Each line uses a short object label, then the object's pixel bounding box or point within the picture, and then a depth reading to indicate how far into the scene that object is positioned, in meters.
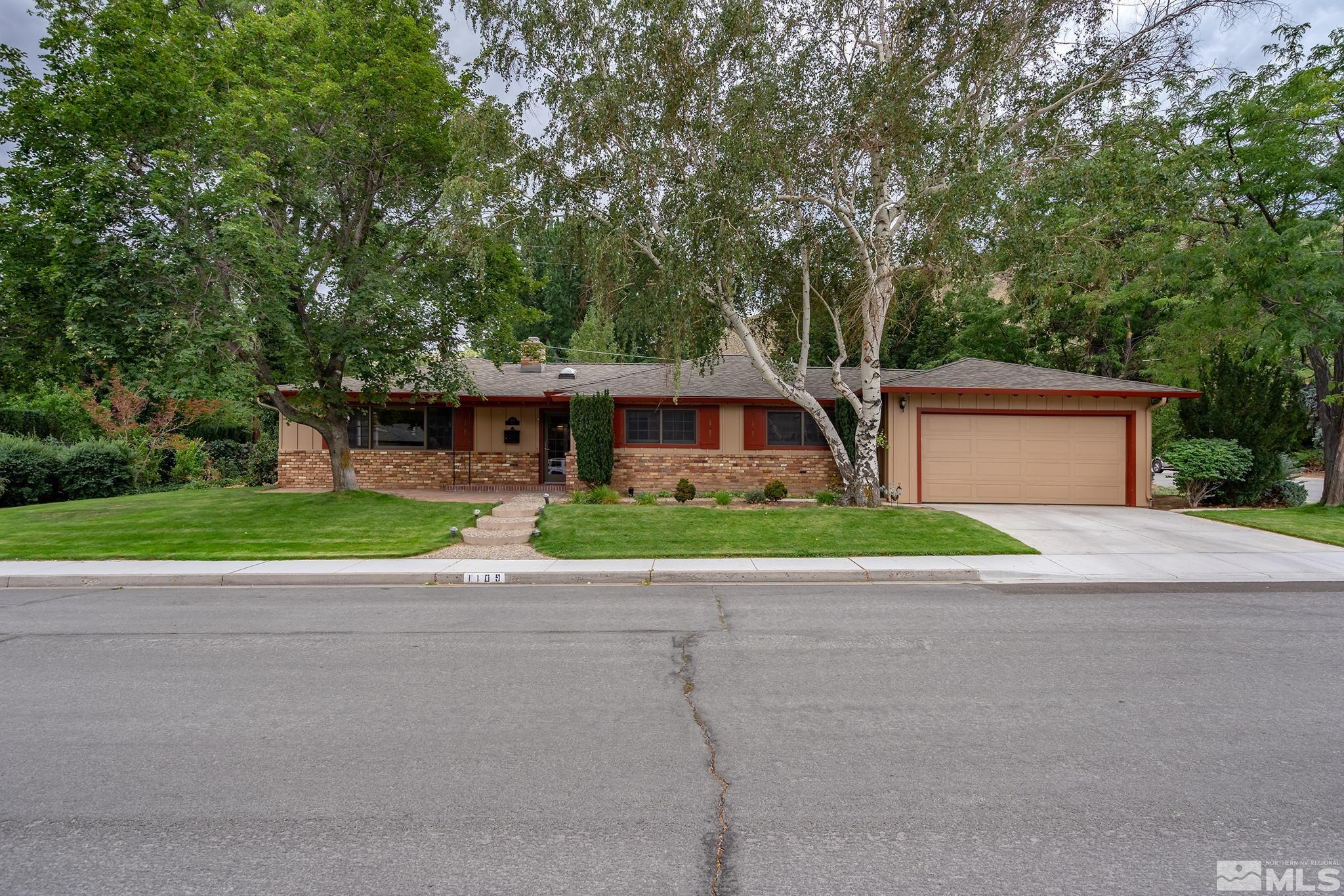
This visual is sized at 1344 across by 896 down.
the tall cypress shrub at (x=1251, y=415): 17.09
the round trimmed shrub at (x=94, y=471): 21.31
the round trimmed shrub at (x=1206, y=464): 16.53
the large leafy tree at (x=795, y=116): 13.69
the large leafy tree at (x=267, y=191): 12.72
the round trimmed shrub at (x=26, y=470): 19.84
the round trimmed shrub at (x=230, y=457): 24.97
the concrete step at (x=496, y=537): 12.97
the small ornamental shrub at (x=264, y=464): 24.25
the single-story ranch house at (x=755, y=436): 17.72
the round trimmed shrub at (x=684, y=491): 17.55
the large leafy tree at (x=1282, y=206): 14.91
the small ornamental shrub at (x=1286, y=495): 17.52
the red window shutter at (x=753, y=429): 19.78
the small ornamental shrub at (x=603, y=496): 16.67
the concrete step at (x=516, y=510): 14.86
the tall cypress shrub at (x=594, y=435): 18.55
